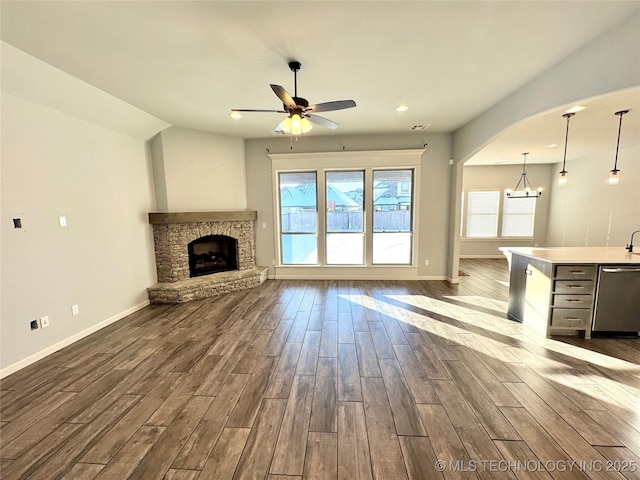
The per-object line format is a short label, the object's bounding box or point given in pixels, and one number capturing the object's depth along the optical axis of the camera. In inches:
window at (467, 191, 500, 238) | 303.9
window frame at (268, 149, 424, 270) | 206.5
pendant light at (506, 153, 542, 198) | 290.6
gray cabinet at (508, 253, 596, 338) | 118.7
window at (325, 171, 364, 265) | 216.2
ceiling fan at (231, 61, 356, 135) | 96.0
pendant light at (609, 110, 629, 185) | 125.7
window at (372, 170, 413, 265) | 213.6
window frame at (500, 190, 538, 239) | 300.2
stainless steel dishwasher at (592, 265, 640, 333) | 116.3
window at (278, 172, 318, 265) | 219.9
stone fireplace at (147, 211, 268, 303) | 175.6
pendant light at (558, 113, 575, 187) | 138.6
